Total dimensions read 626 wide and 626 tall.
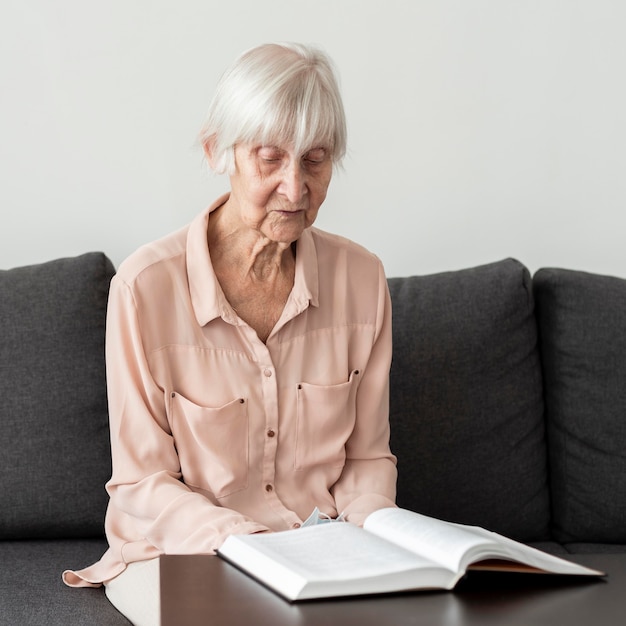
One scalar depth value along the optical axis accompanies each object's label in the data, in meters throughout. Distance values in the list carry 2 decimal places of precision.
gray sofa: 2.16
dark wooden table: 1.46
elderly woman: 1.88
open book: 1.50
